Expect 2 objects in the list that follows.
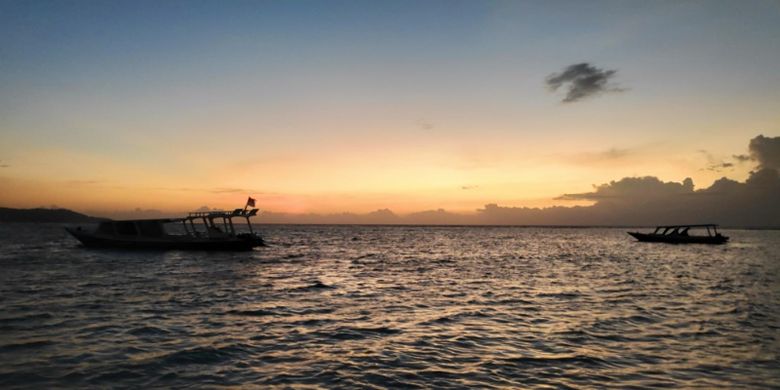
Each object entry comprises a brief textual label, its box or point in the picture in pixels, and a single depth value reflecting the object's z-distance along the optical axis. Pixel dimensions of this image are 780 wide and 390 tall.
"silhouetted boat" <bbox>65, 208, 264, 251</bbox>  50.25
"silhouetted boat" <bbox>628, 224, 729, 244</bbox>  80.81
